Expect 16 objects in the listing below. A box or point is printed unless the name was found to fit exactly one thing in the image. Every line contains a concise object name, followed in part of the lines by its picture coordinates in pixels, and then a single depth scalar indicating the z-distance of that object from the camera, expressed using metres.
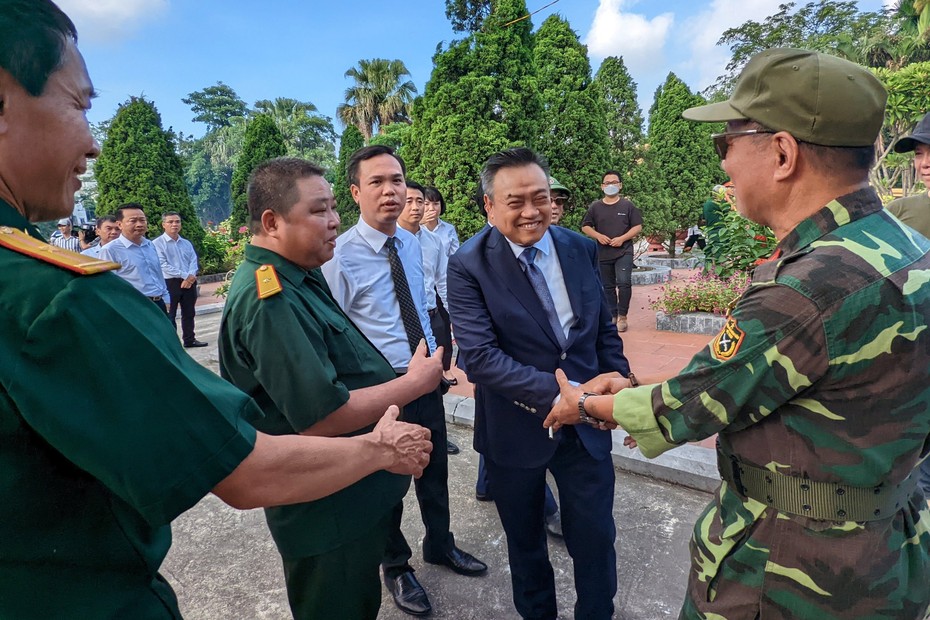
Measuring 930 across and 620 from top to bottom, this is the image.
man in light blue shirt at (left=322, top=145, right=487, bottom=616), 2.82
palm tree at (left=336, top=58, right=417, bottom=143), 32.03
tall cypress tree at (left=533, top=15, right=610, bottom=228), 10.91
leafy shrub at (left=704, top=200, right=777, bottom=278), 6.62
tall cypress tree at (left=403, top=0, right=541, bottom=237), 8.82
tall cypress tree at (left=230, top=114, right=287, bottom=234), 16.22
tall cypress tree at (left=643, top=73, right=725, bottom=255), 15.21
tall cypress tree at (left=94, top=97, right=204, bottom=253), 13.08
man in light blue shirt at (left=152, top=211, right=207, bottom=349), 8.12
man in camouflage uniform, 1.10
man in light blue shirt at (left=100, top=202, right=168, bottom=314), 6.62
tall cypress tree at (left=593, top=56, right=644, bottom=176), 14.84
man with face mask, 7.21
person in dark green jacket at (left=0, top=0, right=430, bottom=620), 0.72
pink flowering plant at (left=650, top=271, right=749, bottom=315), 6.71
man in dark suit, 2.12
